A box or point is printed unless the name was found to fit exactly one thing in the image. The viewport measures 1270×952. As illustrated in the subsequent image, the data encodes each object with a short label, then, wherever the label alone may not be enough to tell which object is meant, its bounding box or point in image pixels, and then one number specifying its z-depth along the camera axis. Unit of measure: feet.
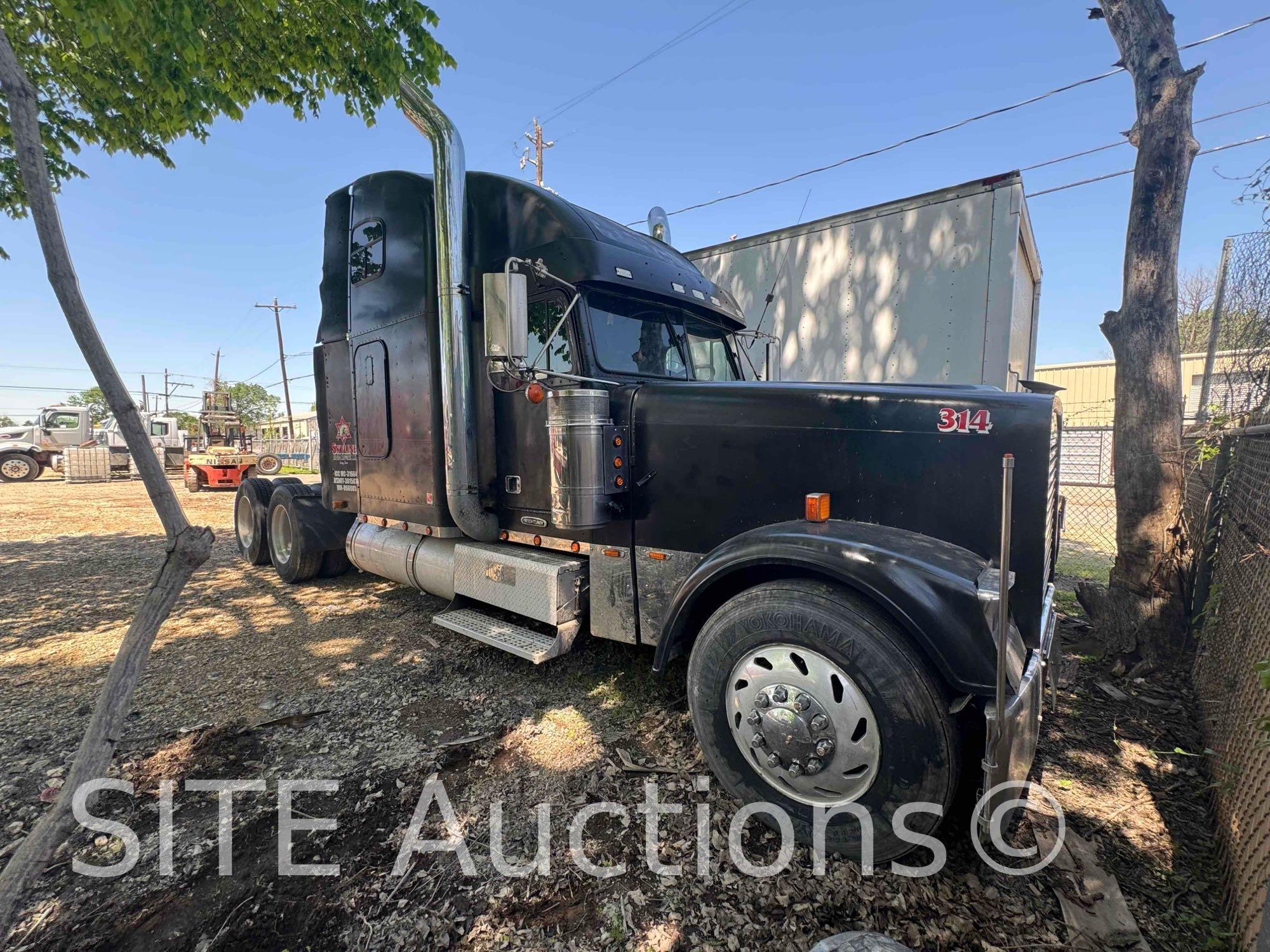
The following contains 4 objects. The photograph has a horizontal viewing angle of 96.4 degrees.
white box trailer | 16.53
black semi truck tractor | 7.07
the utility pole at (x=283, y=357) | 118.32
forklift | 61.77
